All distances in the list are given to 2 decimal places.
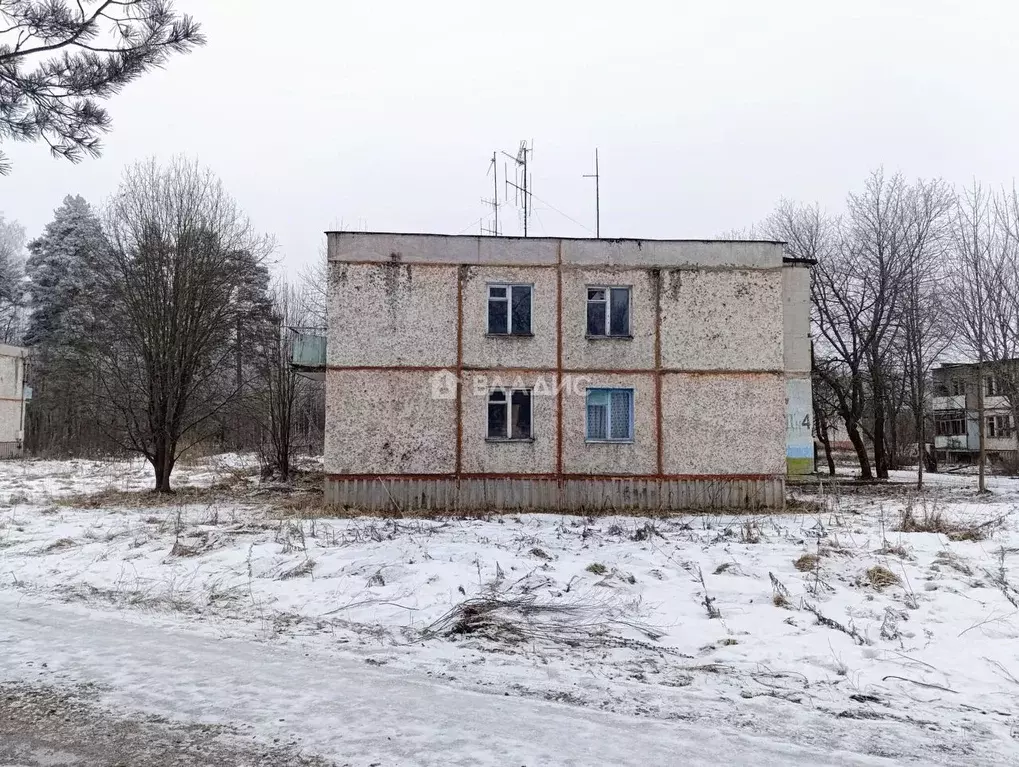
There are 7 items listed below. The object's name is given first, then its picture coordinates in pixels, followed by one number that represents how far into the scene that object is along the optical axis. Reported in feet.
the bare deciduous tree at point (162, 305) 61.41
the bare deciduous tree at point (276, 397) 78.58
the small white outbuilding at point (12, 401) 116.88
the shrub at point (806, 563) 27.43
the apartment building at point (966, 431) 123.91
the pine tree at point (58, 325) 115.55
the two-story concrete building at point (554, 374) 53.26
